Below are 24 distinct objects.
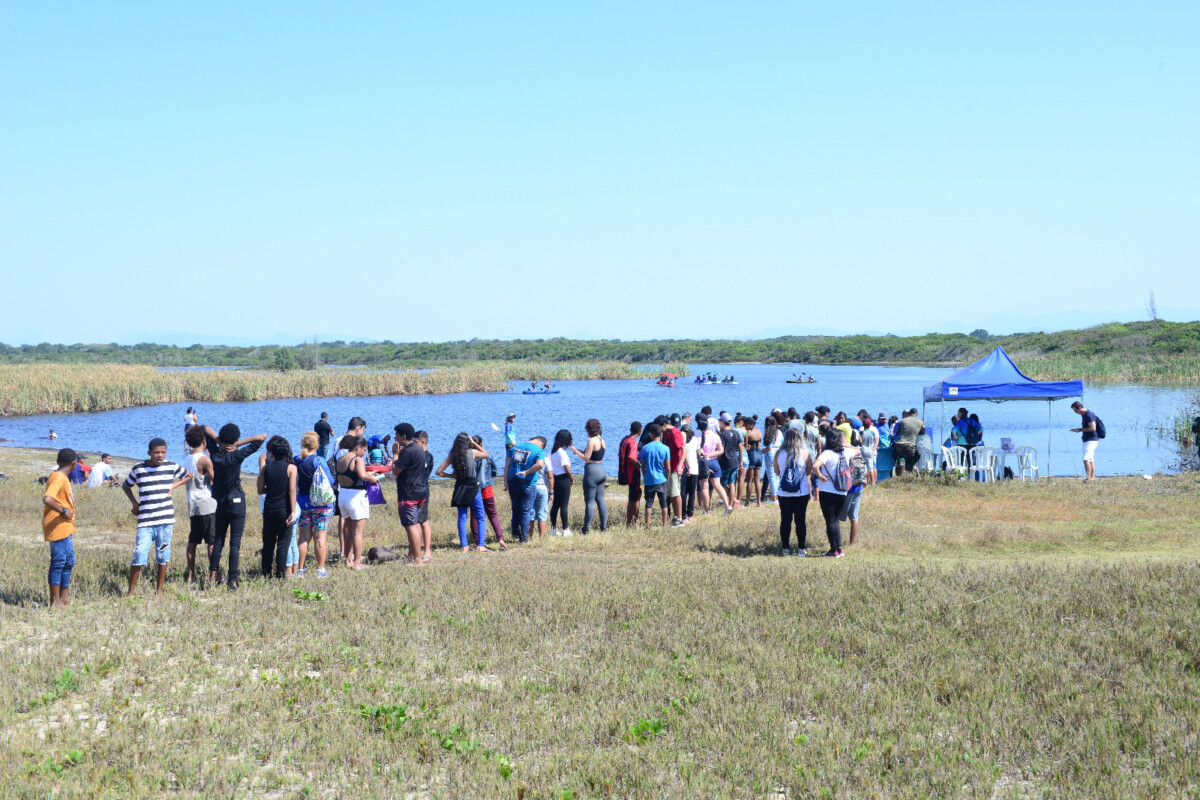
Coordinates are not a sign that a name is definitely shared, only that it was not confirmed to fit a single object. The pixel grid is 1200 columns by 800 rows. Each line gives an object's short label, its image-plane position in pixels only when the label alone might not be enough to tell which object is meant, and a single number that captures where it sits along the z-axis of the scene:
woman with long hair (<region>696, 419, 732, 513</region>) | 15.09
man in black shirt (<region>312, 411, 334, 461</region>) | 14.79
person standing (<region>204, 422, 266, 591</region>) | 9.28
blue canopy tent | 19.75
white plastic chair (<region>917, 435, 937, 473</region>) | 19.17
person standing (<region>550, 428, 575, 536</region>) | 12.86
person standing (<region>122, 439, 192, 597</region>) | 8.70
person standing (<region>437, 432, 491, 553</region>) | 11.48
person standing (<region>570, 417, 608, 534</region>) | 13.19
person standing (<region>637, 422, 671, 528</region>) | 13.76
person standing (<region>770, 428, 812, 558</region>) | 11.14
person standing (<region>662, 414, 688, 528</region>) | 13.95
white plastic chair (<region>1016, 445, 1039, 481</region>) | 19.66
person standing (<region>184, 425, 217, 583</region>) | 9.27
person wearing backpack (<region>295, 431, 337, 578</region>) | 9.99
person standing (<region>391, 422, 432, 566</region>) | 10.71
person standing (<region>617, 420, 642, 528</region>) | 14.14
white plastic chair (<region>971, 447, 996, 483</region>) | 18.78
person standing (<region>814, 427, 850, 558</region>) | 11.02
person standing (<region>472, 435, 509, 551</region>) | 12.03
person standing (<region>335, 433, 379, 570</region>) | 10.15
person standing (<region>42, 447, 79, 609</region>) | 8.40
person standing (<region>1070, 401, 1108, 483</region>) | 18.94
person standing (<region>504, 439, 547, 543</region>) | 12.52
